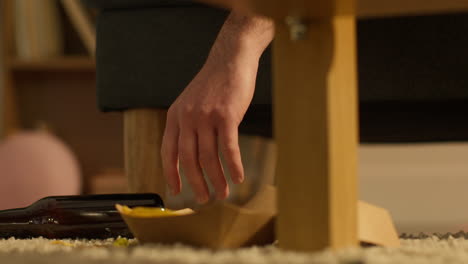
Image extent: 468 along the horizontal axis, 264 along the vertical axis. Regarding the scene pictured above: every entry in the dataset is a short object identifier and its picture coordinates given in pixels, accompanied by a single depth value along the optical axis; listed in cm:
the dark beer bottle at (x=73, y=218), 157
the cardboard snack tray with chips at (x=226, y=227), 132
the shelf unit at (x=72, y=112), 437
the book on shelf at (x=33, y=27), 406
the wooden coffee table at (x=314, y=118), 126
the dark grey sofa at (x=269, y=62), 197
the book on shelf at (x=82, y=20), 404
